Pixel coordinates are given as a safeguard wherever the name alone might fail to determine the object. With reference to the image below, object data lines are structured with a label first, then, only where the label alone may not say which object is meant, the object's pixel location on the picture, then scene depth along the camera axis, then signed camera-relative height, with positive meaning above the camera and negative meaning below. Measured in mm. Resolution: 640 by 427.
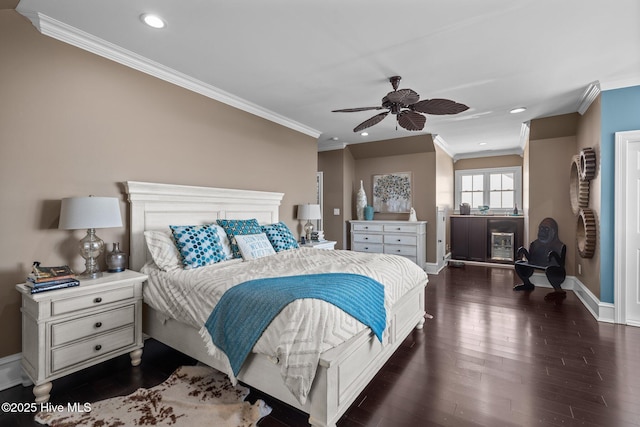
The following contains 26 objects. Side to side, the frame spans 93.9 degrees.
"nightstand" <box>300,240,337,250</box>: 4413 -462
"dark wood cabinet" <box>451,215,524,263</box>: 6488 -433
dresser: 5641 -469
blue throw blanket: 1717 -555
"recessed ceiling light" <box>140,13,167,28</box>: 2164 +1432
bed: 1622 -739
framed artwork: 6148 +459
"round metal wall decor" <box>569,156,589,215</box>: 3815 +347
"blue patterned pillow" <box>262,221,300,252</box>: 3443 -272
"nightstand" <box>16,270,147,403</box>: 1922 -799
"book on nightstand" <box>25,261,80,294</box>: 1932 -441
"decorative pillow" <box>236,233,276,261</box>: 2974 -333
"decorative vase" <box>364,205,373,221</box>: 6316 +23
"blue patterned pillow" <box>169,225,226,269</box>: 2568 -285
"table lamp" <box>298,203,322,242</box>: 4582 +29
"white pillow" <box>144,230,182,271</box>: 2502 -319
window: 6977 +656
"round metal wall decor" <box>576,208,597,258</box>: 3564 -206
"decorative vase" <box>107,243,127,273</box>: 2480 -398
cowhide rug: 1716 -1194
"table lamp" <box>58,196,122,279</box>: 2140 -45
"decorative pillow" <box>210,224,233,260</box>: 2950 -274
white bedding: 1562 -567
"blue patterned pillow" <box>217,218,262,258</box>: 3014 -157
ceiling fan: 2701 +1020
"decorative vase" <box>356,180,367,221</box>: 6367 +257
